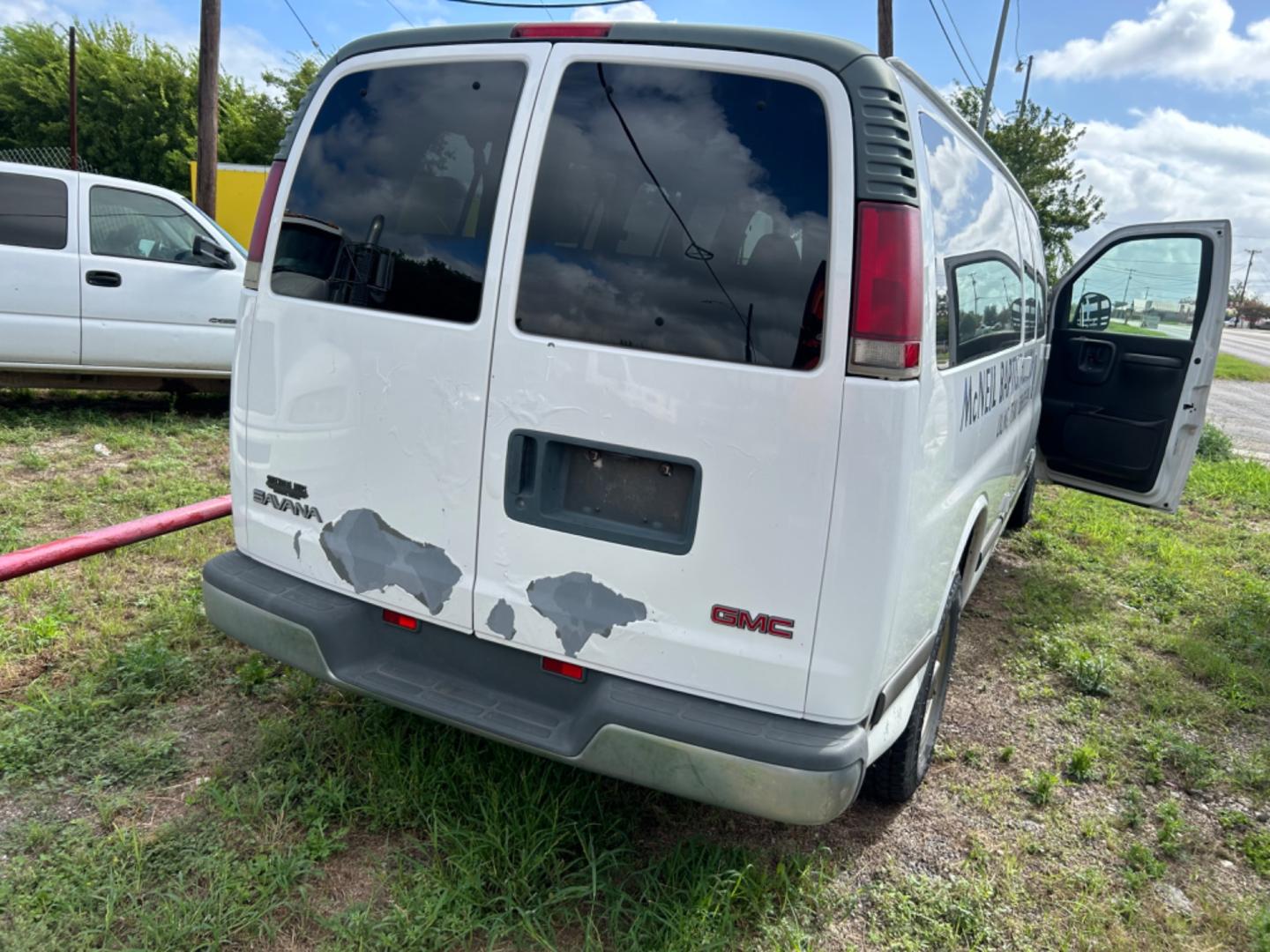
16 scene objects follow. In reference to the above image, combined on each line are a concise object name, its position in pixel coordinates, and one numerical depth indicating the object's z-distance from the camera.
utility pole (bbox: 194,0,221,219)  11.56
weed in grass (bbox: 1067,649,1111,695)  4.13
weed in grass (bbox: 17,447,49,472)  5.69
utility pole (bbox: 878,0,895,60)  15.76
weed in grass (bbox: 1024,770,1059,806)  3.19
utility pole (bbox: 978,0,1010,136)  20.72
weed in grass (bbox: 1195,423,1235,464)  11.07
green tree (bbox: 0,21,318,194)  30.33
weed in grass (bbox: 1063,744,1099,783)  3.39
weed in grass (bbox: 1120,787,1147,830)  3.12
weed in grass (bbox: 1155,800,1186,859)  2.98
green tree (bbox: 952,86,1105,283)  26.38
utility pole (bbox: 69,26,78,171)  16.78
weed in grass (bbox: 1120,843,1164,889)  2.79
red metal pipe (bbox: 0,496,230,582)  3.12
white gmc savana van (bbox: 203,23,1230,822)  2.07
